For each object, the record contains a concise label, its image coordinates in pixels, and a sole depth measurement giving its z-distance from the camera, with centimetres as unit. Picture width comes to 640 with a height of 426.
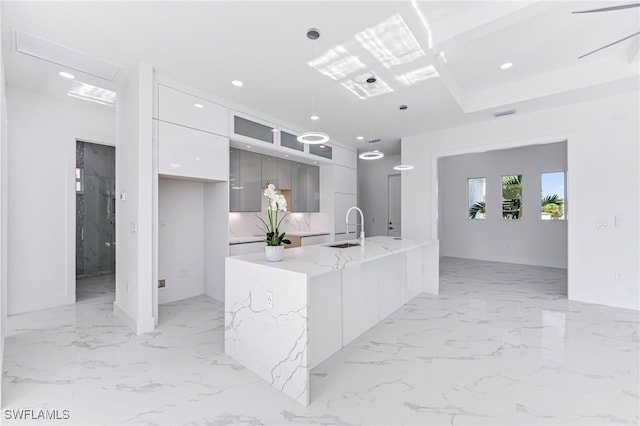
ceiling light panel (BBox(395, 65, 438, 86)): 315
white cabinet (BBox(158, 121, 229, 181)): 326
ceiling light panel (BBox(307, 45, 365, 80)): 281
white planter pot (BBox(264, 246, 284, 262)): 238
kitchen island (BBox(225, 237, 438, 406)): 196
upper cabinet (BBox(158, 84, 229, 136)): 326
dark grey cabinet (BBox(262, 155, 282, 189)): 485
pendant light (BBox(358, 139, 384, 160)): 419
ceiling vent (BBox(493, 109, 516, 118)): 434
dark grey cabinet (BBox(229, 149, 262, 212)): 427
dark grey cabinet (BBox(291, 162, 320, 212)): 554
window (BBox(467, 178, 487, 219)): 775
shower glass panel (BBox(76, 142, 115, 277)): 560
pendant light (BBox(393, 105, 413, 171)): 419
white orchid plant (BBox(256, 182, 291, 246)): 235
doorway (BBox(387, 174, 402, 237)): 767
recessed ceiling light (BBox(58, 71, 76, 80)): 317
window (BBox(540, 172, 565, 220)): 666
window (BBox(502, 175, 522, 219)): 720
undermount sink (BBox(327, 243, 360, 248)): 345
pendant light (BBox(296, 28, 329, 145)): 249
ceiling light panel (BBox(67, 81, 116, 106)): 354
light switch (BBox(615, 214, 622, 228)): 385
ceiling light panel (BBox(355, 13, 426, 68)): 245
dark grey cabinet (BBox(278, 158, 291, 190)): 518
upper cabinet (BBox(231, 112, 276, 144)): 403
